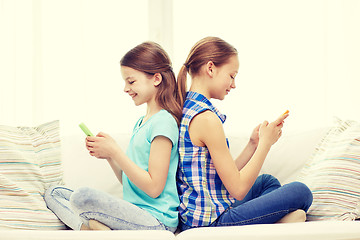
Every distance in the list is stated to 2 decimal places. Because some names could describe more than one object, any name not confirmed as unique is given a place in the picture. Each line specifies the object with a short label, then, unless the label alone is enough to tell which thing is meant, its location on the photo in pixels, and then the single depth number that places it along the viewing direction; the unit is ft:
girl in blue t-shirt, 8.60
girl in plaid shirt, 8.88
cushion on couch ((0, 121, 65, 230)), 9.15
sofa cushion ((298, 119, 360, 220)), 9.26
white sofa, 10.17
